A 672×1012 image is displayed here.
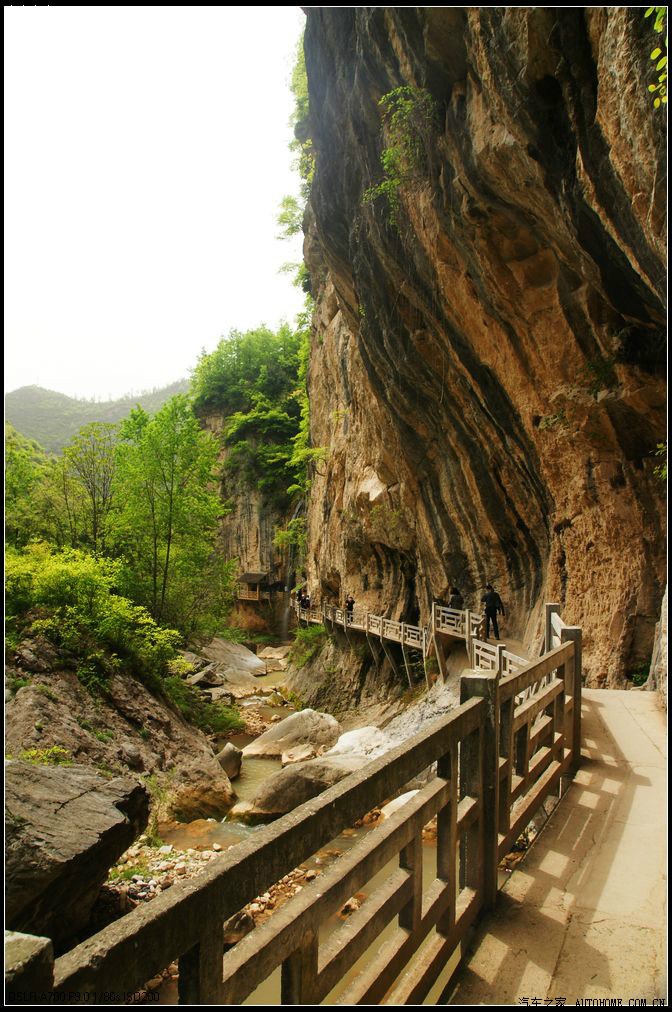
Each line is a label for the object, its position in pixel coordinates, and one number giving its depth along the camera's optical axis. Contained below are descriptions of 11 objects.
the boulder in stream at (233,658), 28.30
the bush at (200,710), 15.53
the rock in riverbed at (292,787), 10.61
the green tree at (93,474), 20.36
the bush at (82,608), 12.32
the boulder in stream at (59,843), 5.37
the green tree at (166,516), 19.48
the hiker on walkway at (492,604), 13.73
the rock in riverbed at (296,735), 15.26
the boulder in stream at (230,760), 13.55
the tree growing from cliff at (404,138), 10.04
